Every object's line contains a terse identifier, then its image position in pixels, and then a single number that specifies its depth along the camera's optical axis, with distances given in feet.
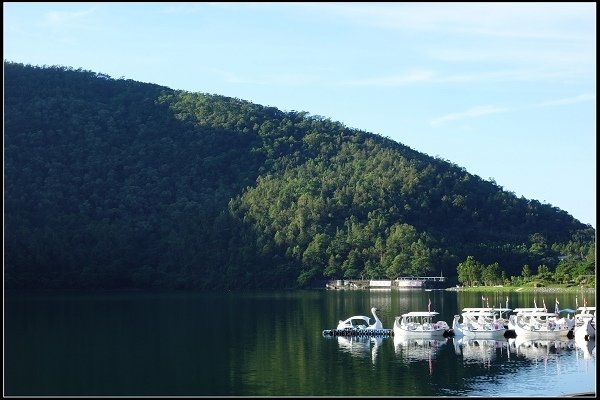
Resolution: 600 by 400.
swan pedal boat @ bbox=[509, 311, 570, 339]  209.56
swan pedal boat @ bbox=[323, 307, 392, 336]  218.18
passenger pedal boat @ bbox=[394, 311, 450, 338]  211.00
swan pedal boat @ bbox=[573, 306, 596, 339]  200.75
